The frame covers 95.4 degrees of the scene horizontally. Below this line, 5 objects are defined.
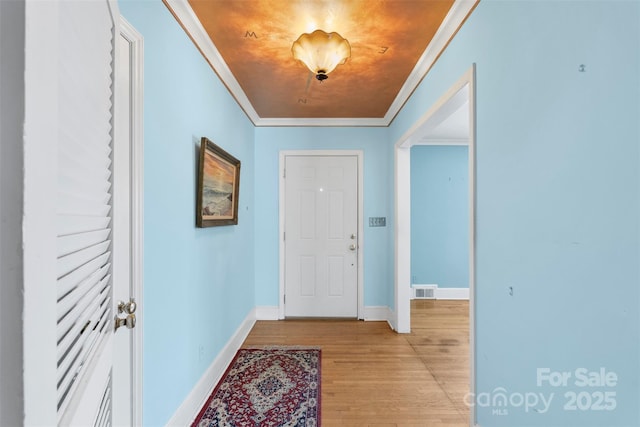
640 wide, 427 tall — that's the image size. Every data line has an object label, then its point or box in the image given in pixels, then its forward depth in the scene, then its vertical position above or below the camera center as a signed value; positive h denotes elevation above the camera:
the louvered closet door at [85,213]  0.49 +0.00
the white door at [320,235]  3.74 -0.27
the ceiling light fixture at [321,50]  1.77 +1.03
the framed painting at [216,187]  1.91 +0.21
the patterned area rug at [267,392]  1.85 -1.30
